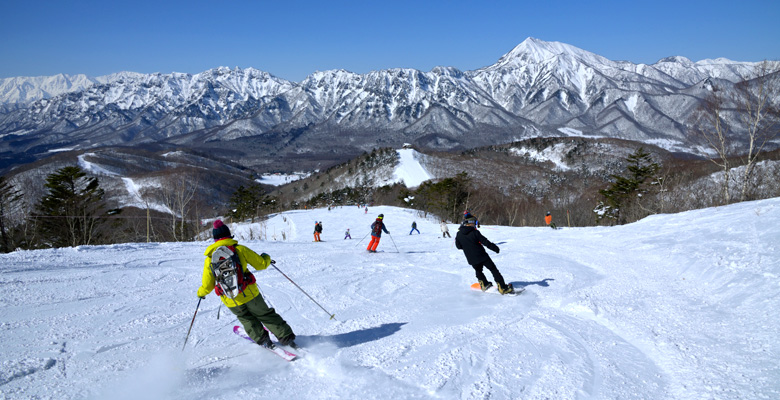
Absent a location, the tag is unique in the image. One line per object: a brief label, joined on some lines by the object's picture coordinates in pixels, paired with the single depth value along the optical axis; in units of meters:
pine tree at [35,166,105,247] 27.69
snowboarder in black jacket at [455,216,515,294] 7.16
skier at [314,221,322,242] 21.57
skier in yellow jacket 4.61
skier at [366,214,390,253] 13.85
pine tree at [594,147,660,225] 37.28
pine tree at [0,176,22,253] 24.82
